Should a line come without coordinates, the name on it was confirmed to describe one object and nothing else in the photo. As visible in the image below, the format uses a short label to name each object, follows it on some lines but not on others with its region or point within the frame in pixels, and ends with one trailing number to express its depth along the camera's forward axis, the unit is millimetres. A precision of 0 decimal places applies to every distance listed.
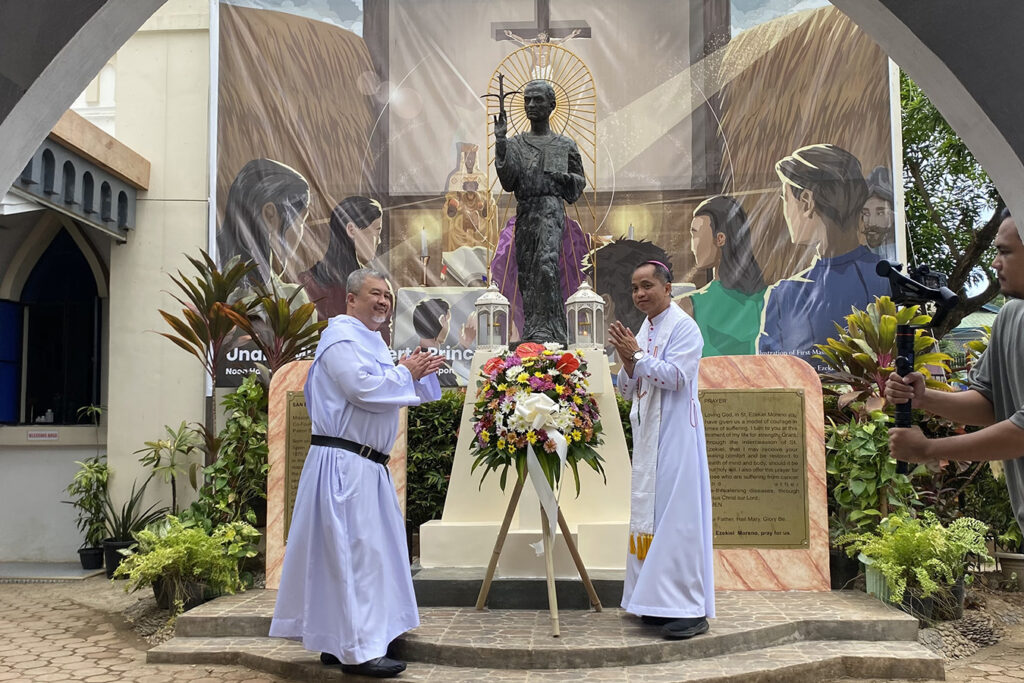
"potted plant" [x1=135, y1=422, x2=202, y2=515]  8117
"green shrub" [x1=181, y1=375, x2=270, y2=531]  6531
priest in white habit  4098
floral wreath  4516
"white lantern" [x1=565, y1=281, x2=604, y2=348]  6160
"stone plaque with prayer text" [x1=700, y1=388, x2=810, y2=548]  5832
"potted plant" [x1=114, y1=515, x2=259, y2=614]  5695
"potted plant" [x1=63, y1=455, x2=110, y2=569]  8305
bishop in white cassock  4422
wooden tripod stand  4457
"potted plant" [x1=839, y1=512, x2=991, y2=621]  5156
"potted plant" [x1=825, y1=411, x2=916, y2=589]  5809
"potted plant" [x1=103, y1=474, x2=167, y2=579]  8281
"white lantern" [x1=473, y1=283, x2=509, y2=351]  6184
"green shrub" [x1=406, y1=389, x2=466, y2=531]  6836
